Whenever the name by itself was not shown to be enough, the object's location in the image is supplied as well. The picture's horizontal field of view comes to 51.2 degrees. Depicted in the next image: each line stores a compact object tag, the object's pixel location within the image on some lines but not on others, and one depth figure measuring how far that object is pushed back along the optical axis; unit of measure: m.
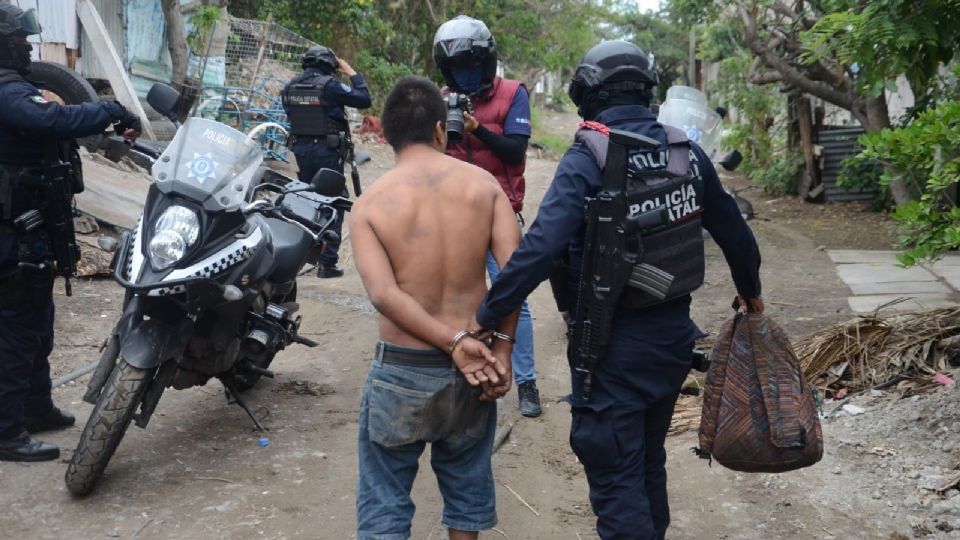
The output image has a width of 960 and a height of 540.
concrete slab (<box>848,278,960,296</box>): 8.09
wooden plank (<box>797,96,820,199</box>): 14.66
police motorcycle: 4.05
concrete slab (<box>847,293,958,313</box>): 7.27
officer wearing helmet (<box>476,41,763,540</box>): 3.12
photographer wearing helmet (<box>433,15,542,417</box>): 5.14
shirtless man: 3.10
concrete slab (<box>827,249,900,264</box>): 9.93
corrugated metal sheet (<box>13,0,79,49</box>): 11.70
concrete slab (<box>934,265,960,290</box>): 8.31
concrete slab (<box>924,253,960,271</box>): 9.11
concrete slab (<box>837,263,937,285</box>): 8.75
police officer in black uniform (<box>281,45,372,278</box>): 8.30
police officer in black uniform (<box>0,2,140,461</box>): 4.36
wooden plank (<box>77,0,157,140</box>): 11.35
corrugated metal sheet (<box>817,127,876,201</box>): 14.17
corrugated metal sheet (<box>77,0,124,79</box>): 12.59
